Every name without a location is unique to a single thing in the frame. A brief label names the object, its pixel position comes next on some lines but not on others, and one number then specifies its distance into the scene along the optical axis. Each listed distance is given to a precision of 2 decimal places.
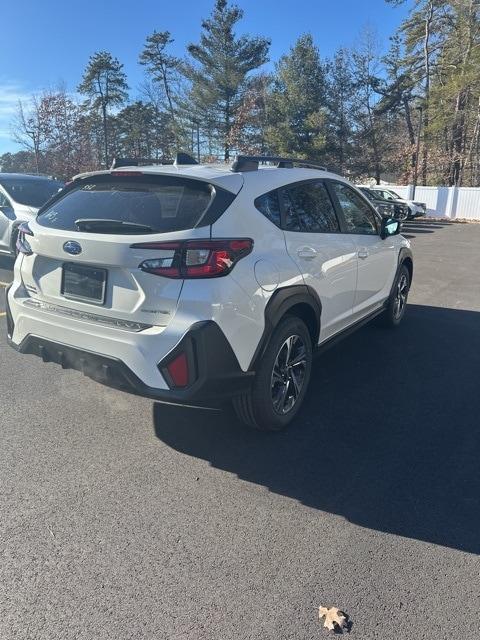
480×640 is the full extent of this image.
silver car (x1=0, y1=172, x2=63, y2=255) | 8.73
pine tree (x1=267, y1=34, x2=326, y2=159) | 31.89
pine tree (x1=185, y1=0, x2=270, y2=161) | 33.66
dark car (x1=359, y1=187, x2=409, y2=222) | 21.91
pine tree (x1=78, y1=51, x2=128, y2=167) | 42.62
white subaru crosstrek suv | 2.76
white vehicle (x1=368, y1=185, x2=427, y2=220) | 25.91
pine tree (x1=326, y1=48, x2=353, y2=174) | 36.03
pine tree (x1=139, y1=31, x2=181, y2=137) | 41.27
